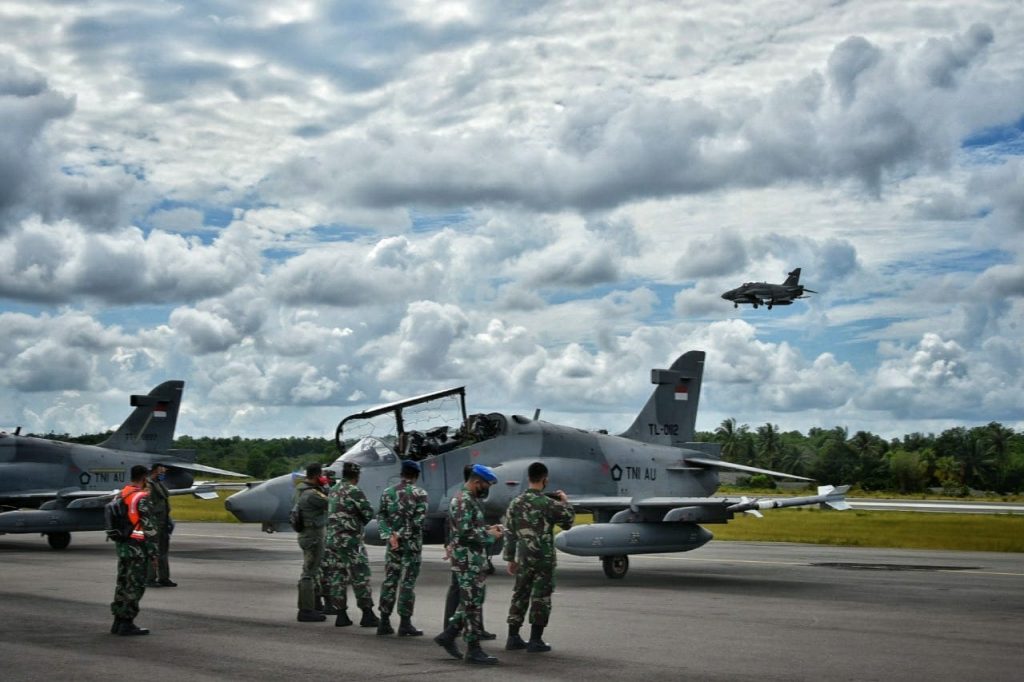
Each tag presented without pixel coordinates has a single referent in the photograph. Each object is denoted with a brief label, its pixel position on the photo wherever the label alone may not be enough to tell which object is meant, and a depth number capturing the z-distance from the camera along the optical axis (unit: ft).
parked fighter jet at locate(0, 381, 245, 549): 89.40
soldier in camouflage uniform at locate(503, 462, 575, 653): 34.68
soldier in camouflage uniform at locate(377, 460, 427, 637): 38.01
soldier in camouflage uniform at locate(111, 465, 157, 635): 38.24
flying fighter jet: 250.37
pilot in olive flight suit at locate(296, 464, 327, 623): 42.45
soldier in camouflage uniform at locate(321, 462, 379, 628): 40.91
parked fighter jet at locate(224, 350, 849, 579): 63.26
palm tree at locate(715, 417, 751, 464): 437.21
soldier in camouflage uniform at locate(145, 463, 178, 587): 57.82
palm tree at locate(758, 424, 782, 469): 408.59
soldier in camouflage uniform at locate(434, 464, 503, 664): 33.30
